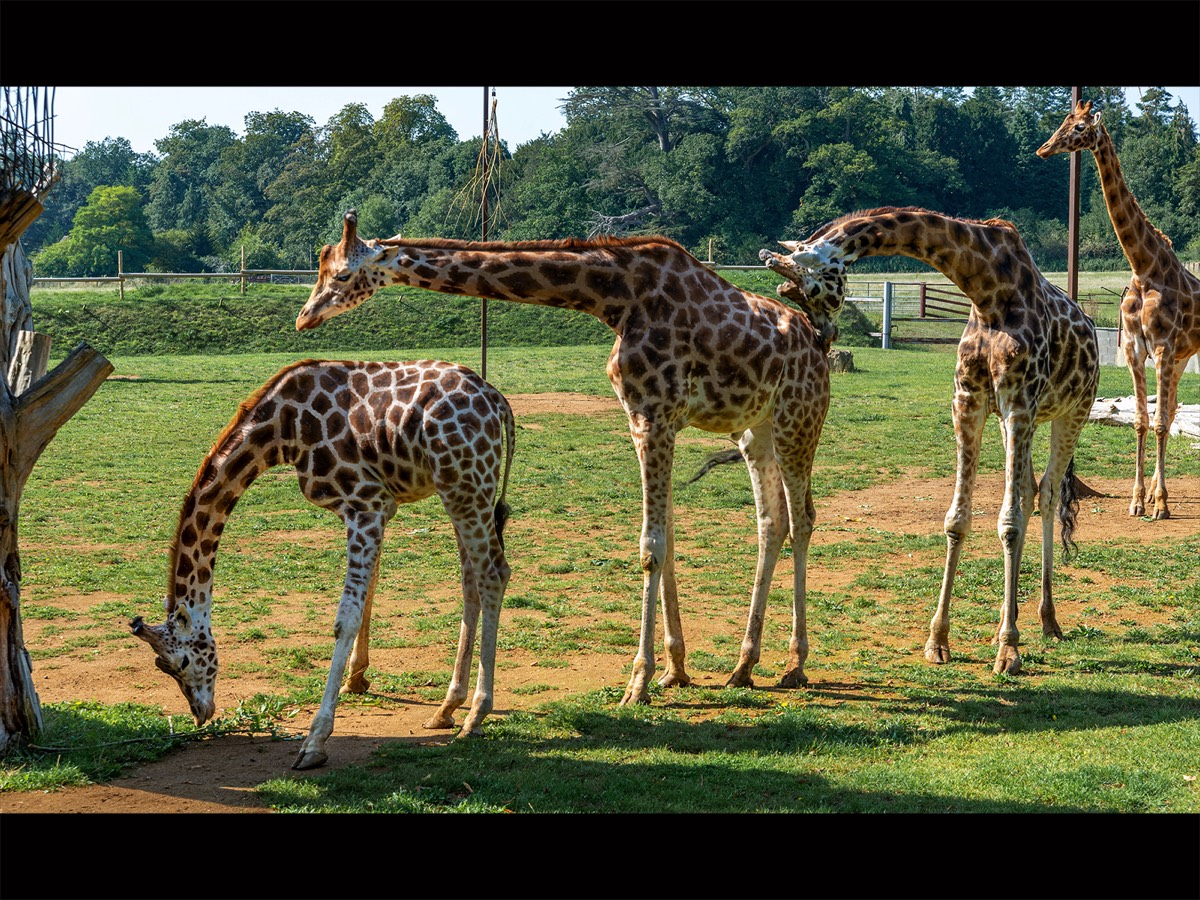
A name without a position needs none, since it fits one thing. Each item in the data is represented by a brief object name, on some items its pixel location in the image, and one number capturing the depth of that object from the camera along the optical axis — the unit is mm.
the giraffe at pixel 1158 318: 14703
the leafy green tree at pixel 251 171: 69000
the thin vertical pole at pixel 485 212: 11044
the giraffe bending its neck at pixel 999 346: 8828
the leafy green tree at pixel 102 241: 62156
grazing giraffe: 7492
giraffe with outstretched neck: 8078
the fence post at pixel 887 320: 37650
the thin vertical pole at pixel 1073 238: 15973
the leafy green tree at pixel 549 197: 51531
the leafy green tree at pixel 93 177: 76750
